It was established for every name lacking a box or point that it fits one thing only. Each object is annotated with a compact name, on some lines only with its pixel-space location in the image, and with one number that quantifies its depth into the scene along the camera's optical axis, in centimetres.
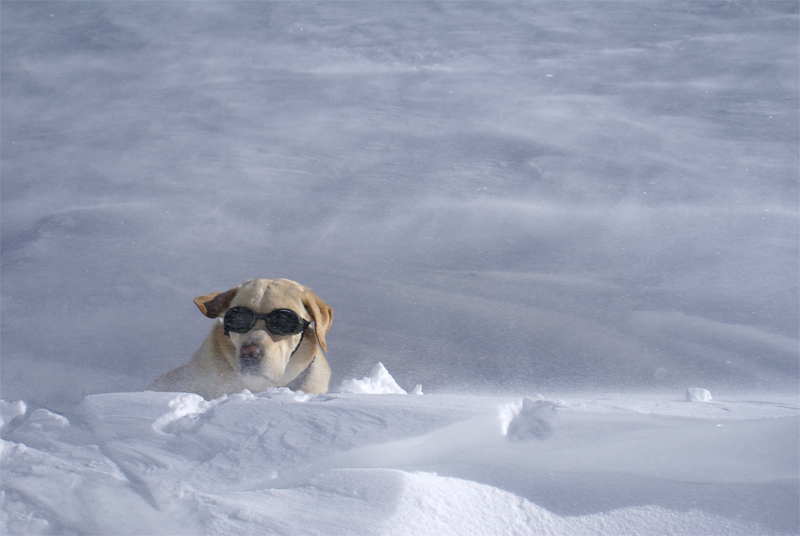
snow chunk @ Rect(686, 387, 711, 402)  283
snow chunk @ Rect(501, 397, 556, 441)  210
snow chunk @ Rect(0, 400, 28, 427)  260
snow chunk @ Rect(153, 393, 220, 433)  212
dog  286
